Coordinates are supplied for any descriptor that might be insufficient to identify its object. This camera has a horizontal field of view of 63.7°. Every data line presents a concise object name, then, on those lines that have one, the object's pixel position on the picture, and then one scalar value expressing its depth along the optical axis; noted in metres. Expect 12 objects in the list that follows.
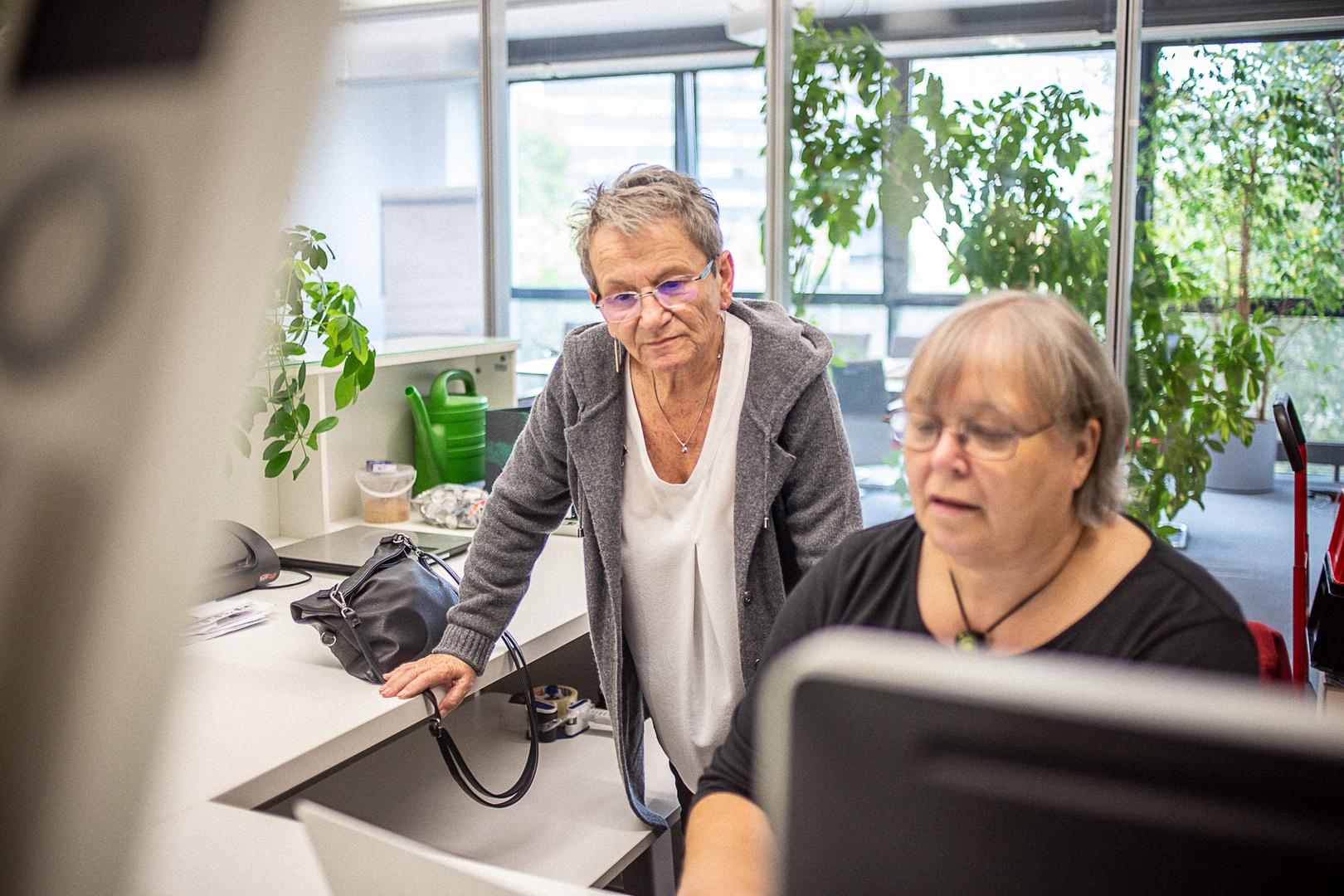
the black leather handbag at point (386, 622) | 1.61
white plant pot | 3.41
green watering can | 2.79
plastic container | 2.57
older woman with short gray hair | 1.52
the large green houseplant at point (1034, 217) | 3.41
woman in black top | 0.95
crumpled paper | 2.55
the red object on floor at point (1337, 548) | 2.25
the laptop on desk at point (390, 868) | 0.67
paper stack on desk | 1.81
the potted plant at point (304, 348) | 2.17
